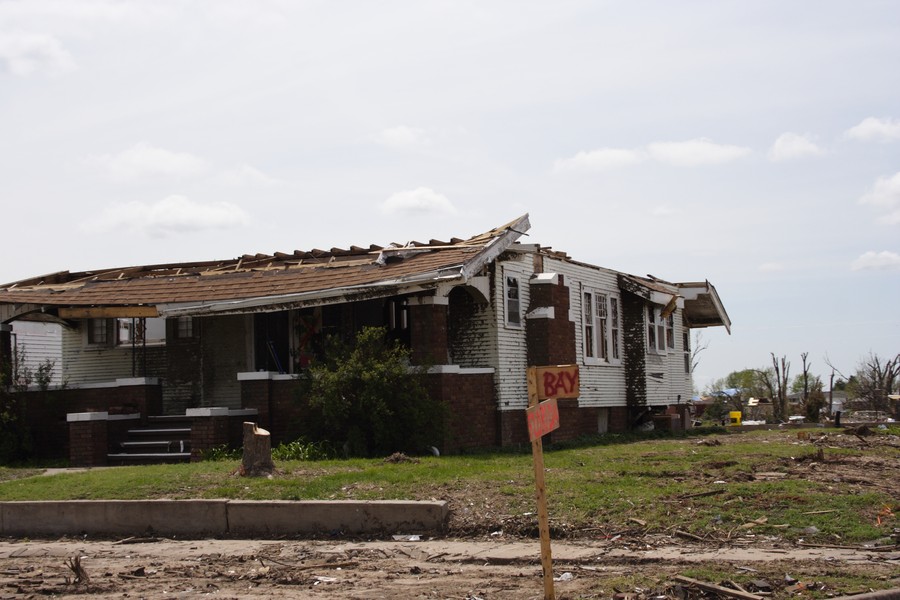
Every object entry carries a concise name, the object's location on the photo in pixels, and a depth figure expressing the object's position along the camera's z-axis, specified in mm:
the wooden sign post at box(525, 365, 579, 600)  8328
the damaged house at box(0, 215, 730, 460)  18969
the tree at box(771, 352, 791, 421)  42875
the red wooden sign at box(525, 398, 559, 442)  8344
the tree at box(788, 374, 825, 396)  81294
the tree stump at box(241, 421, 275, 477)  14633
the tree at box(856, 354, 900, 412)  45031
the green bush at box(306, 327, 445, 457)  17641
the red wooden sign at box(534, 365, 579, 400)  8656
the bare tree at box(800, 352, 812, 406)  49688
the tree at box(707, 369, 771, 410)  47812
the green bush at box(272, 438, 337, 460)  17359
